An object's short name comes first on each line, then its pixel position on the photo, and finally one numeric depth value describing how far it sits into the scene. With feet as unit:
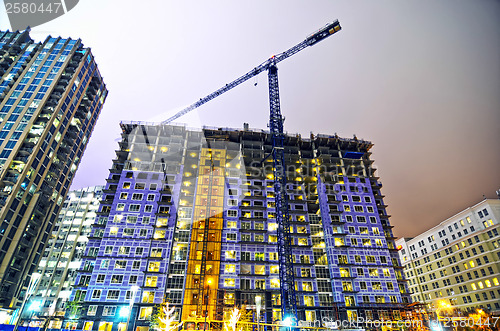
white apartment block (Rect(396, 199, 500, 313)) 285.02
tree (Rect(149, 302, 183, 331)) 202.39
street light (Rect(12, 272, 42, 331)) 103.06
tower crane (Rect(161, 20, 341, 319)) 217.56
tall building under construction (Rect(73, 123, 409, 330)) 227.03
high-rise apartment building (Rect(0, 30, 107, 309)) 274.36
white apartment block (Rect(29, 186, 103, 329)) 342.23
